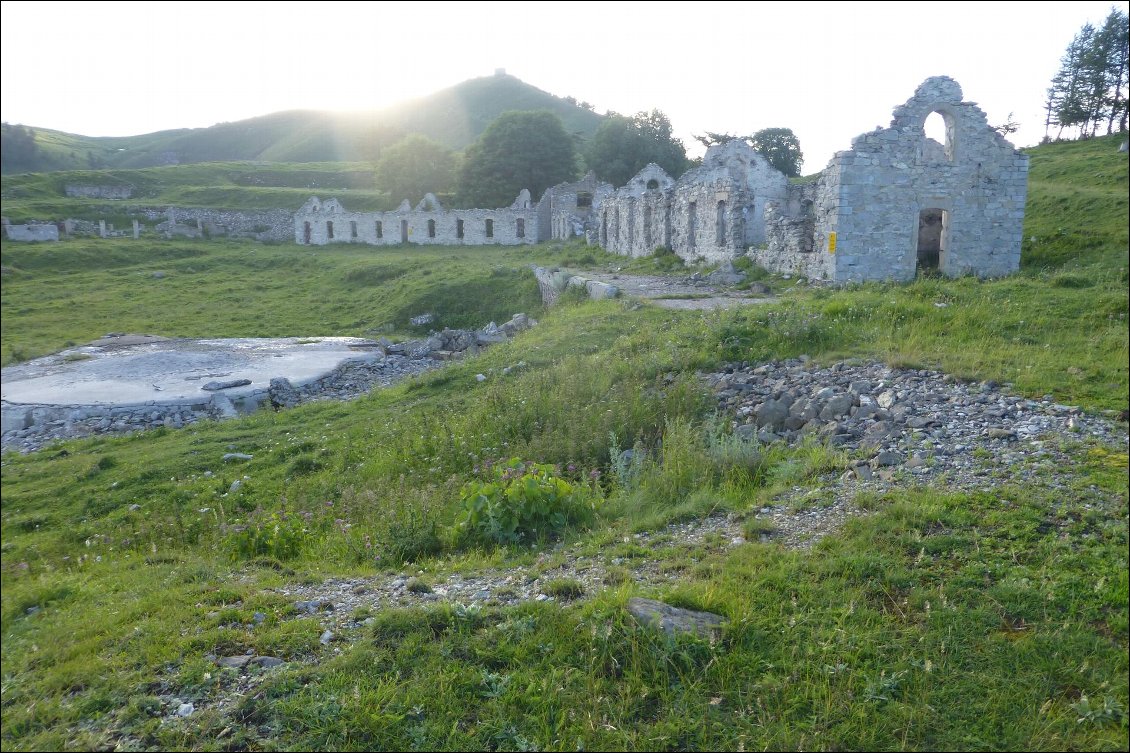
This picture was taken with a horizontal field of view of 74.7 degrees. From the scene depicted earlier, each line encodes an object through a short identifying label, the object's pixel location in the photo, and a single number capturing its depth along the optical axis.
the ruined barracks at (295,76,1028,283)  15.11
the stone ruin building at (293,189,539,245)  43.03
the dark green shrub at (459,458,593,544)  5.68
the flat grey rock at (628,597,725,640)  3.84
